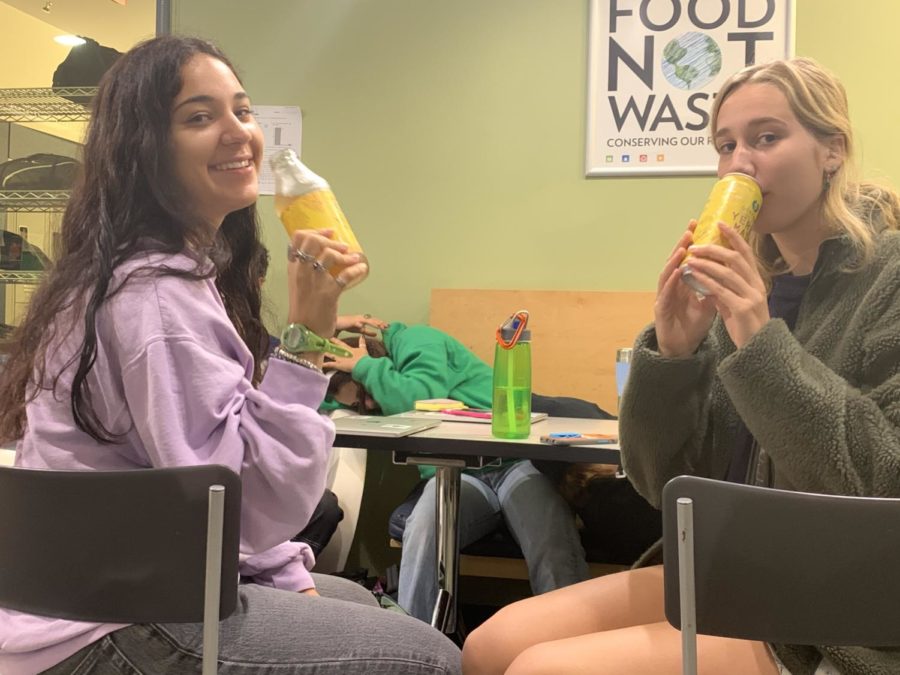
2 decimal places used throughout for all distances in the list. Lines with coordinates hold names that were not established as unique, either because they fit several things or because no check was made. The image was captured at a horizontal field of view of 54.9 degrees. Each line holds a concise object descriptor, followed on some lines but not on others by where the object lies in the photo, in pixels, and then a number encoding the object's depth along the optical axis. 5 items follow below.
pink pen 2.13
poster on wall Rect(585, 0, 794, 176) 3.05
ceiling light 3.52
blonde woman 1.07
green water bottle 1.80
